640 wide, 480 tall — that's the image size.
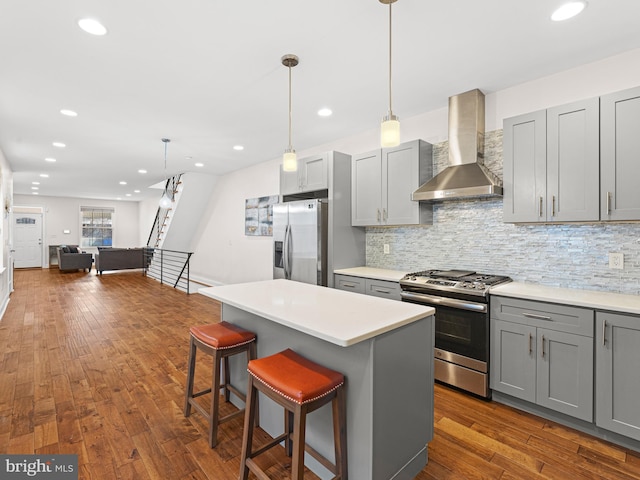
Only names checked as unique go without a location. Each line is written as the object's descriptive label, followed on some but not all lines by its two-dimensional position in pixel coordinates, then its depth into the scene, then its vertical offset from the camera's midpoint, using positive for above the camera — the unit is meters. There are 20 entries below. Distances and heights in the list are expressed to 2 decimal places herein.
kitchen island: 1.56 -0.68
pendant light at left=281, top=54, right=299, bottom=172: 2.54 +0.64
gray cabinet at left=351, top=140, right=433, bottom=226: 3.45 +0.61
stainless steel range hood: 3.01 +0.83
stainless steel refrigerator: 3.94 -0.04
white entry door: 11.33 -0.05
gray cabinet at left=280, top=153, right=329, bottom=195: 4.05 +0.82
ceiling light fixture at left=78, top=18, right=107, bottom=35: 2.12 +1.42
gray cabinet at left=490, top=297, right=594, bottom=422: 2.18 -0.84
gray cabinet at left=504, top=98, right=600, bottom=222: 2.38 +0.58
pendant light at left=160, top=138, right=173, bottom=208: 6.24 +0.75
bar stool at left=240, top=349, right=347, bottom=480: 1.44 -0.74
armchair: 10.08 -0.66
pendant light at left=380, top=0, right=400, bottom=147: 1.88 +0.63
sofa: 9.76 -0.63
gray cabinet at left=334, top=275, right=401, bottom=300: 3.26 -0.52
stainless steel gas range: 2.62 -0.72
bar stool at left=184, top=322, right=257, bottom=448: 2.06 -0.74
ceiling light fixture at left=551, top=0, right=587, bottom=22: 1.95 +1.40
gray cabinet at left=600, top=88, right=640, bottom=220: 2.21 +0.57
